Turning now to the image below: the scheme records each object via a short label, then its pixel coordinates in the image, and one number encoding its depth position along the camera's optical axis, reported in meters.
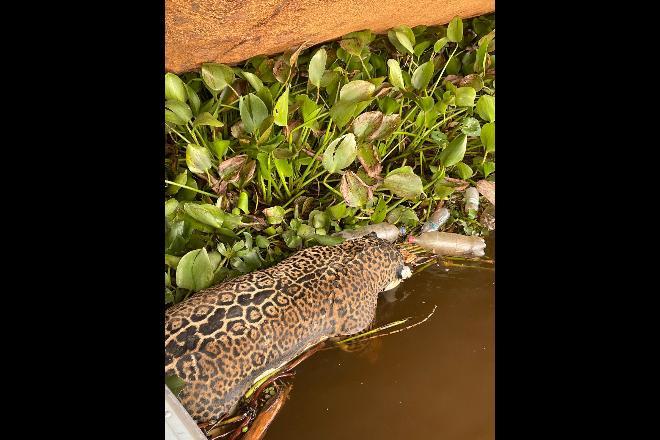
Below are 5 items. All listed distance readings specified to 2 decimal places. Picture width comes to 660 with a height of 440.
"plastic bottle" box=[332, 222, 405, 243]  2.52
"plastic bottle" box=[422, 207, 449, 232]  2.70
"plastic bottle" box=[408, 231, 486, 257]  2.64
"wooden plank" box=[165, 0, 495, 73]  2.01
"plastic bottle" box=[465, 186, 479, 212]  2.83
